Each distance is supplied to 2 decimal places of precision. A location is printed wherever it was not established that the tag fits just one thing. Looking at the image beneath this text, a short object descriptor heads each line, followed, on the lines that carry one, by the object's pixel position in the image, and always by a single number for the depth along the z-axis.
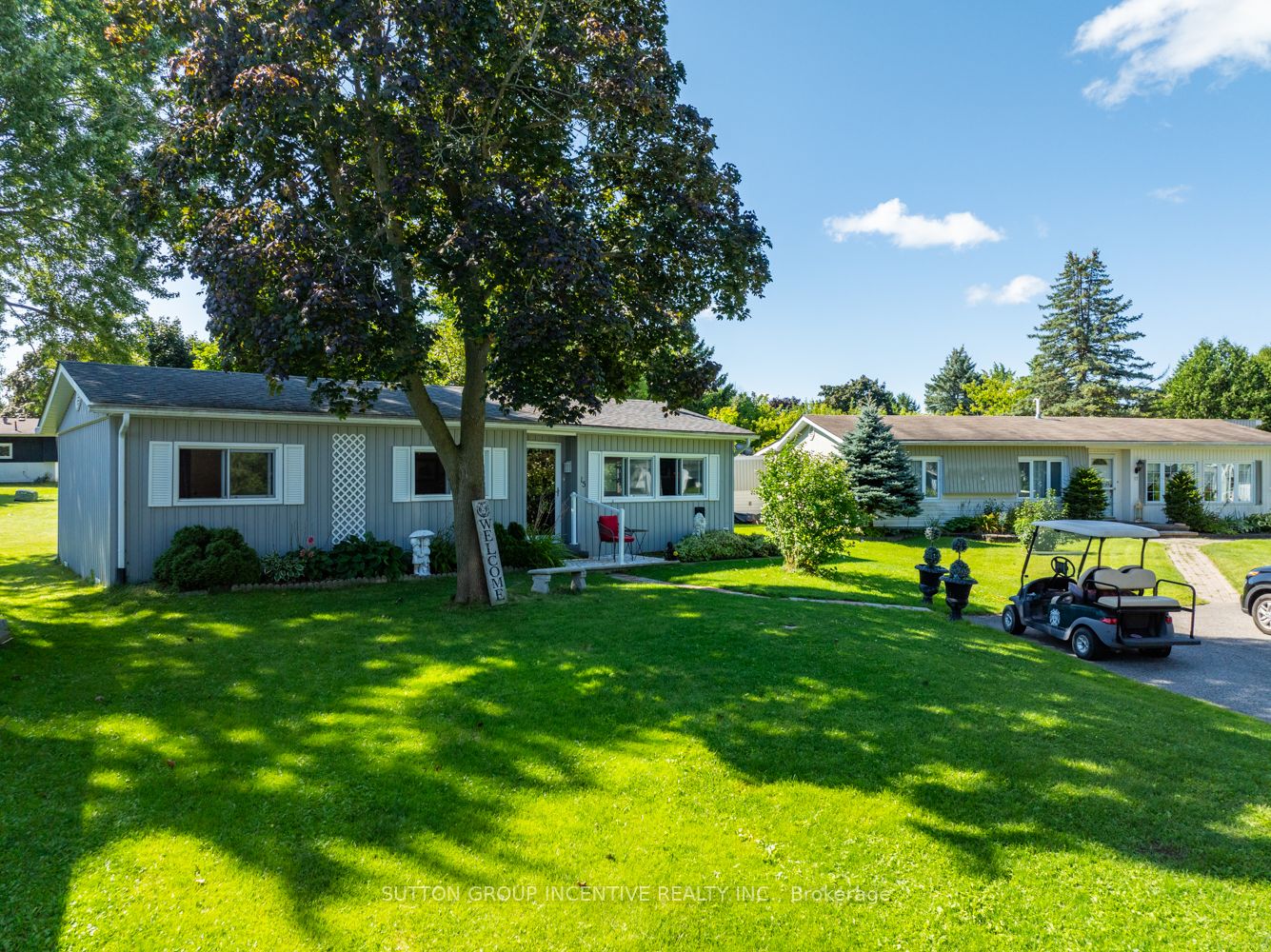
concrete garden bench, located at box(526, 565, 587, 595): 10.98
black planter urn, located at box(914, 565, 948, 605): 10.80
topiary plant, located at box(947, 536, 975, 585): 9.81
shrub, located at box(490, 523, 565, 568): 13.38
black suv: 9.67
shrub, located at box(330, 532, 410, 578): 11.83
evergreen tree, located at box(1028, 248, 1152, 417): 44.91
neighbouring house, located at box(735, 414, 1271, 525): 22.72
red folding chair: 14.95
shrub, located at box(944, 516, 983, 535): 21.89
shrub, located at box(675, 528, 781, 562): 15.96
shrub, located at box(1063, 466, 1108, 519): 22.31
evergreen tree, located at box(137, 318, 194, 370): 35.41
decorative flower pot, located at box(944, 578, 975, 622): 9.93
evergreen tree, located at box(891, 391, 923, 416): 63.28
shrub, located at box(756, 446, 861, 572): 13.23
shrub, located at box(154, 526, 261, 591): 10.33
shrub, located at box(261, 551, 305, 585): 11.34
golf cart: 8.09
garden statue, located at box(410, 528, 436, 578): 12.30
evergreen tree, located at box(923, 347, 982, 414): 57.91
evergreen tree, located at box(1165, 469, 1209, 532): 22.11
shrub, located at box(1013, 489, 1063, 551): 19.38
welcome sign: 9.81
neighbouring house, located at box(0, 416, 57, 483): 39.59
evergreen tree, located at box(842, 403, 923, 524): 21.09
